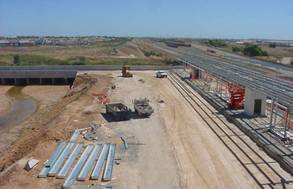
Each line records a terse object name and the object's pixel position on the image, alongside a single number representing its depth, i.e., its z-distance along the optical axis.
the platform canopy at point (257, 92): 17.44
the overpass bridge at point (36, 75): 46.30
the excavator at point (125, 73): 41.94
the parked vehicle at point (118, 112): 22.52
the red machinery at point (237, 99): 23.39
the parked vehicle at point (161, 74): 41.46
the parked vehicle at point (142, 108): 22.47
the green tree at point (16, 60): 67.09
